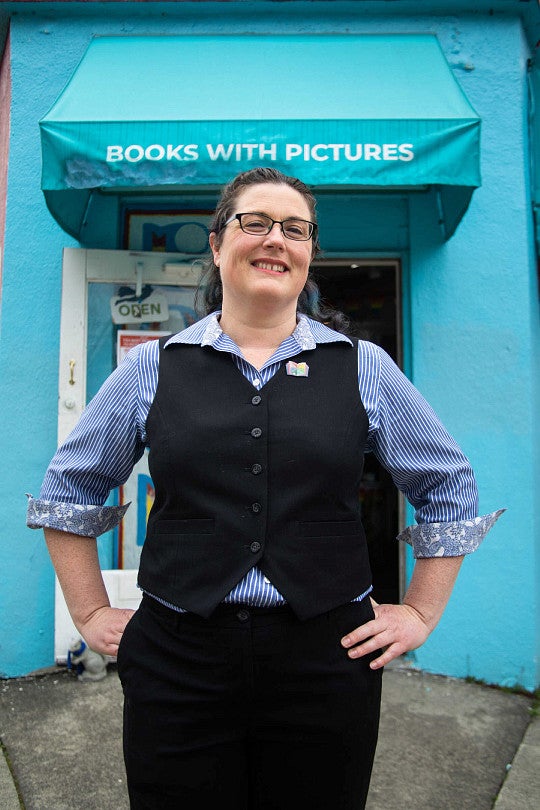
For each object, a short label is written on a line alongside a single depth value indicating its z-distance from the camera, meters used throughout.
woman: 1.36
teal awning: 2.99
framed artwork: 3.89
